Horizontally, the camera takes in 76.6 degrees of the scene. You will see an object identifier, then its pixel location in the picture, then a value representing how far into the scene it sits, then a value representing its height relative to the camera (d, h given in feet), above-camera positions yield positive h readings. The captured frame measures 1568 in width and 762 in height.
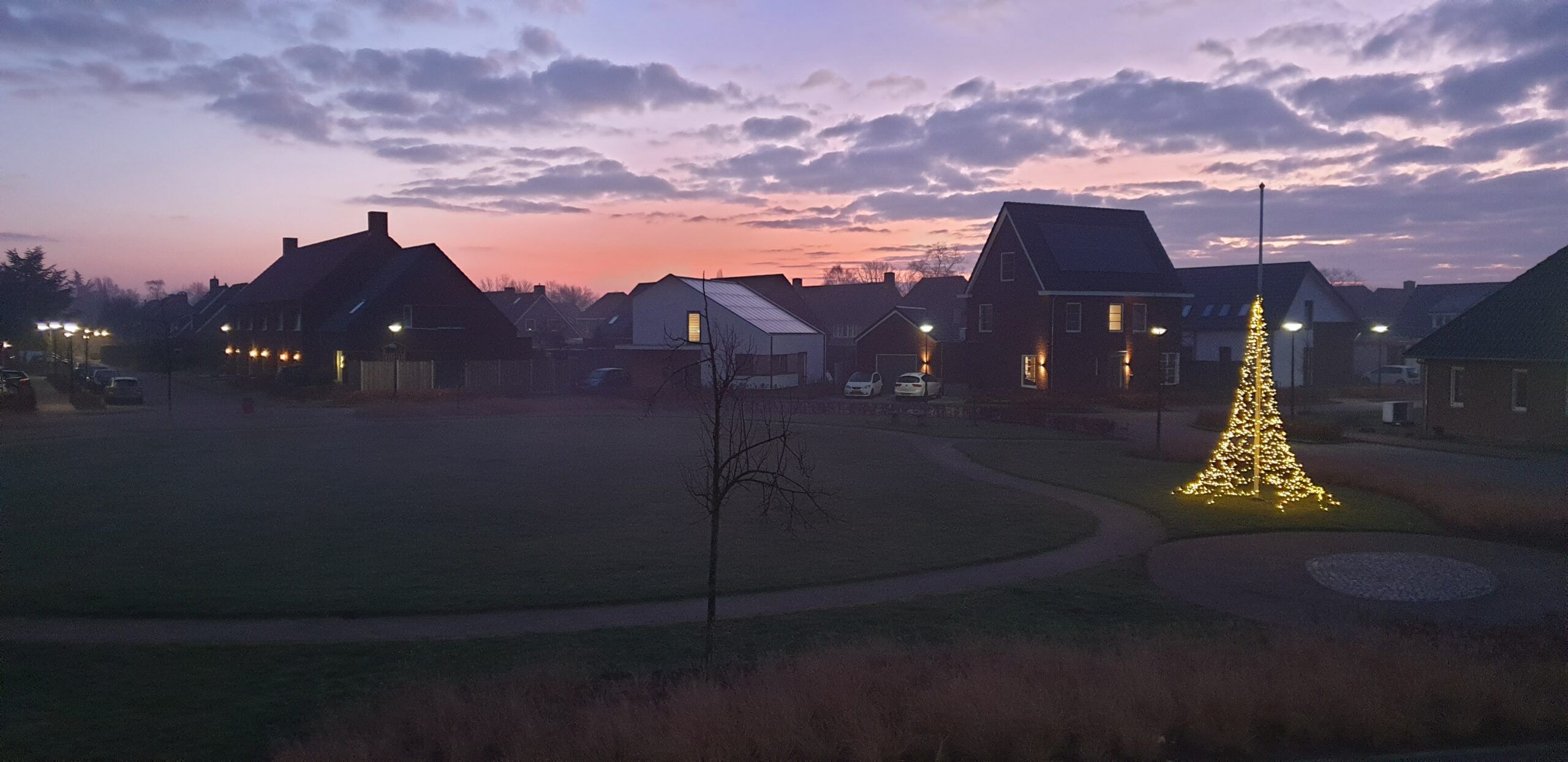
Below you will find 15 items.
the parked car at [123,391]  164.35 -4.55
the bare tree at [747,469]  34.37 -7.83
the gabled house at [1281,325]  204.03 +9.55
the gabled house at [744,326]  196.24 +8.50
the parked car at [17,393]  138.62 -4.21
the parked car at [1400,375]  217.15 -0.95
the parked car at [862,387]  191.83 -3.75
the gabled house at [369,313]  186.91 +10.53
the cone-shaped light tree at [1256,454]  77.30 -6.72
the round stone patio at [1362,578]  46.55 -11.08
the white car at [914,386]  183.62 -3.33
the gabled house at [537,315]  350.64 +18.38
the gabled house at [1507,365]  109.19 +0.70
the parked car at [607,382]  187.42 -2.90
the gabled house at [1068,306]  177.78 +11.68
